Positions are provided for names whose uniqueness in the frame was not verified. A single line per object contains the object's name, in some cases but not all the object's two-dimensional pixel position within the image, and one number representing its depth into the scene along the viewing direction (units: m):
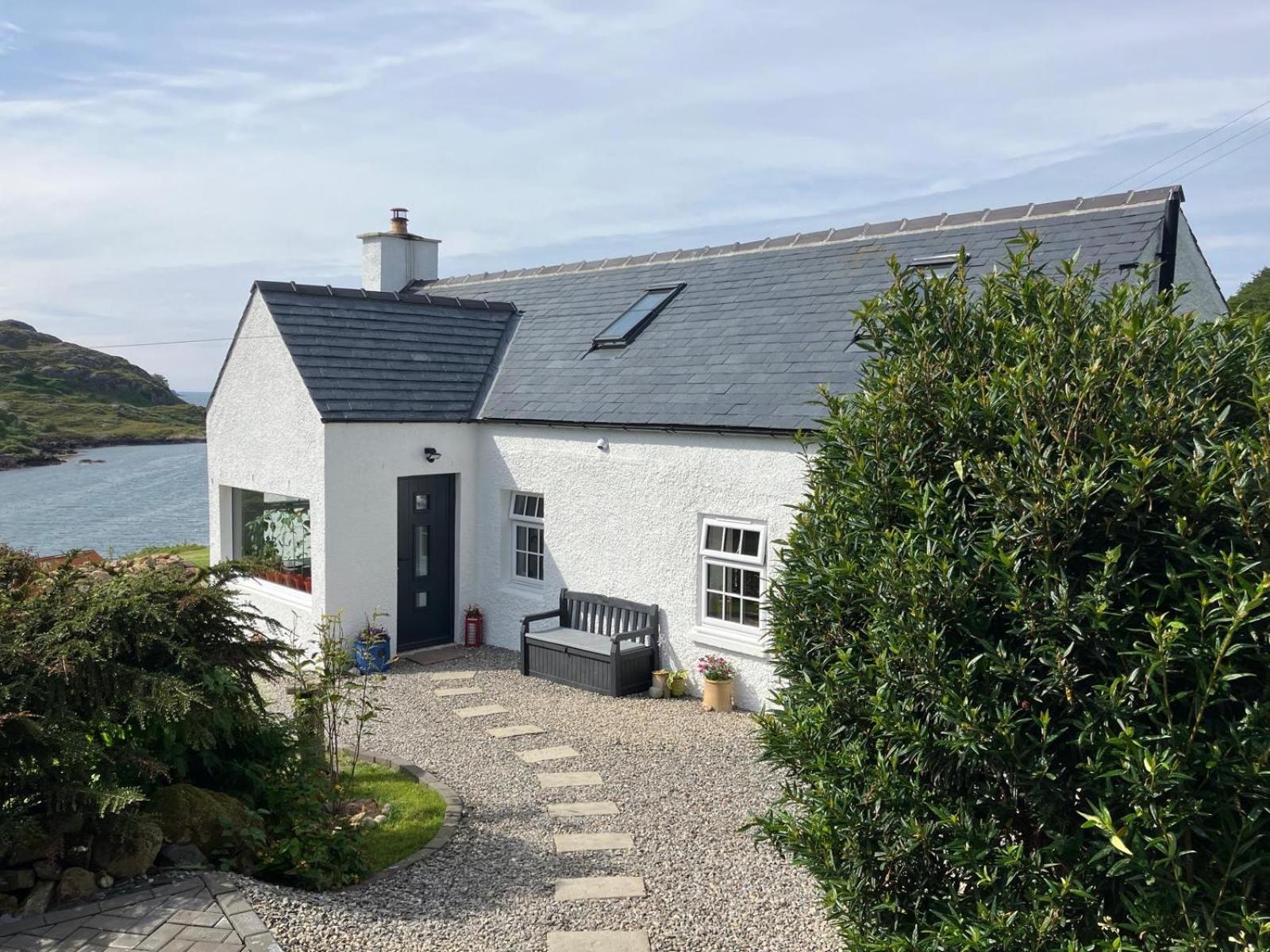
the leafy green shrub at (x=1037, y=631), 3.49
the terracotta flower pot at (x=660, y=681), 12.33
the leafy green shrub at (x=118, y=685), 5.85
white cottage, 11.97
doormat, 14.16
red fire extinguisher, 15.01
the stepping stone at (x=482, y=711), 11.51
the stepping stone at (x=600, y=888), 6.70
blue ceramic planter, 13.23
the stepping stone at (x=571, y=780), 9.12
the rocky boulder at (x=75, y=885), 5.81
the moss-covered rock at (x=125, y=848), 6.04
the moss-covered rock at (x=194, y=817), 6.53
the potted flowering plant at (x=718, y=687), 11.67
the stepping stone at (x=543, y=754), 9.84
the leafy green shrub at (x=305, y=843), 6.58
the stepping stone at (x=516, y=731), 10.68
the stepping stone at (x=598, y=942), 5.95
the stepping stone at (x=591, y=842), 7.55
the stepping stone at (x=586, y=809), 8.35
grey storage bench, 12.41
